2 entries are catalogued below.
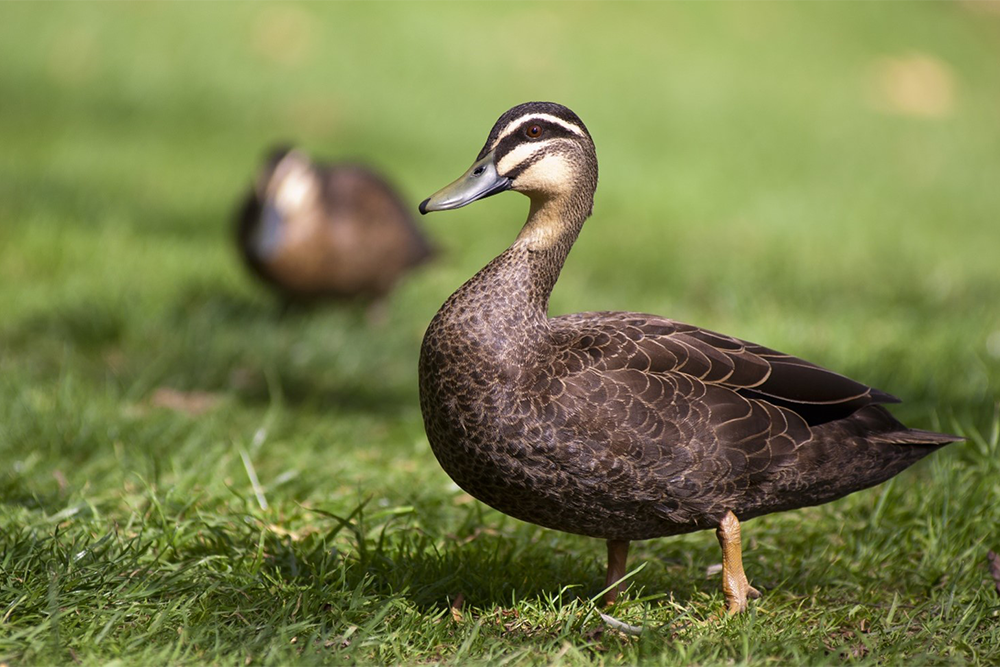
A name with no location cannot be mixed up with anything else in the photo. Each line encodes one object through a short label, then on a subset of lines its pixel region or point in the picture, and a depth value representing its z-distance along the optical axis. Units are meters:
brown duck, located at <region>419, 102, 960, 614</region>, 5.41
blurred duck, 11.98
